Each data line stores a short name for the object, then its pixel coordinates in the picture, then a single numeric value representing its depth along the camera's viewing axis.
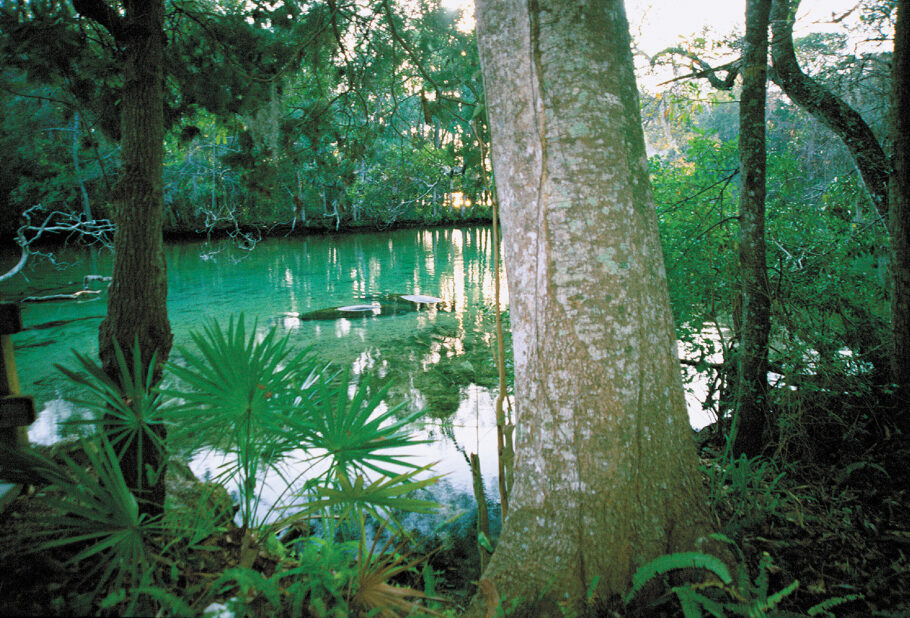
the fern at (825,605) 1.58
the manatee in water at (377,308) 9.24
